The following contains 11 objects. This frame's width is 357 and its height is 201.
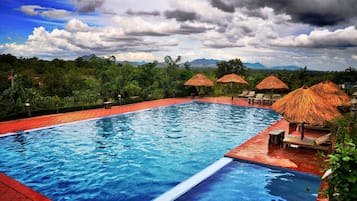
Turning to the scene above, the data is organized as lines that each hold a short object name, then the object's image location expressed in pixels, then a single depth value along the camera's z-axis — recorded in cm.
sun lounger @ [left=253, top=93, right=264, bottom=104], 1732
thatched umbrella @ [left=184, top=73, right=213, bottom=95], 1921
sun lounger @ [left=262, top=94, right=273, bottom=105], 1699
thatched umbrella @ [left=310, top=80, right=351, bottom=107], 986
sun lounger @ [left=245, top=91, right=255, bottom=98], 1846
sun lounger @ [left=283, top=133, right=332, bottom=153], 673
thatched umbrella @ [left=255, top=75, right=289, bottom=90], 1758
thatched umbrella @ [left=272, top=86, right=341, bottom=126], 676
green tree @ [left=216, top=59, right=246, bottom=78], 2739
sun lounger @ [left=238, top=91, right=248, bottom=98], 1938
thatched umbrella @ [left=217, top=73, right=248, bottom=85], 1954
